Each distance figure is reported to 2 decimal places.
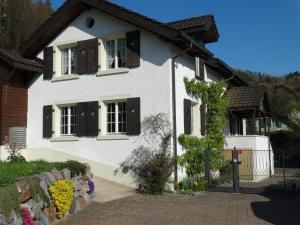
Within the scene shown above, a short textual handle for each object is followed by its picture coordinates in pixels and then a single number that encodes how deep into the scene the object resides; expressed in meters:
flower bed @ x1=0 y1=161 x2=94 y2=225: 5.85
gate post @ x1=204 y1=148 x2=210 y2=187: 11.31
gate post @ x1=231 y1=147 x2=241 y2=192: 10.53
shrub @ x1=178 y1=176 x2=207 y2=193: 11.14
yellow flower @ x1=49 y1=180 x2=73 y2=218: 7.33
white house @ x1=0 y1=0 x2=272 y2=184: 11.53
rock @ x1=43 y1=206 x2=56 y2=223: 6.99
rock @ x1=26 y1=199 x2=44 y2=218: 6.44
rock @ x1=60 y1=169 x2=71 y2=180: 7.94
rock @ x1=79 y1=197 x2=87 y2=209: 8.44
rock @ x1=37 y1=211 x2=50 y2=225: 6.65
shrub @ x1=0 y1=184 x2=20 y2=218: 5.55
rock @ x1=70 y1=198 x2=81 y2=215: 7.98
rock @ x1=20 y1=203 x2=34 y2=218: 6.17
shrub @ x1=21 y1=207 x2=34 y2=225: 6.06
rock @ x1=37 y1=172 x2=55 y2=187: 7.18
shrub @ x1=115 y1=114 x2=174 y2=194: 10.72
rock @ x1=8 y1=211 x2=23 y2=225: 5.64
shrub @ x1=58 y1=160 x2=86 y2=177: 8.32
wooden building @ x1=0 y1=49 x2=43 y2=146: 12.69
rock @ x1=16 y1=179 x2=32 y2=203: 6.23
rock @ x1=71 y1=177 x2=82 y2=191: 8.25
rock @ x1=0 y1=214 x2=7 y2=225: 5.40
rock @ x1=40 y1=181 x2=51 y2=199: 7.03
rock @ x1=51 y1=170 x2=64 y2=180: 7.65
